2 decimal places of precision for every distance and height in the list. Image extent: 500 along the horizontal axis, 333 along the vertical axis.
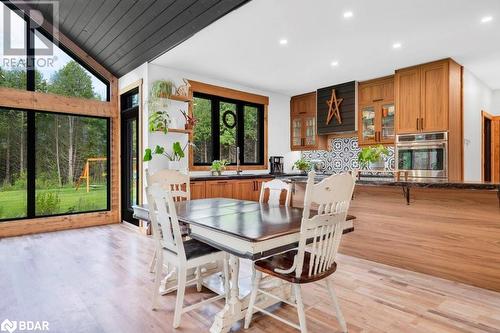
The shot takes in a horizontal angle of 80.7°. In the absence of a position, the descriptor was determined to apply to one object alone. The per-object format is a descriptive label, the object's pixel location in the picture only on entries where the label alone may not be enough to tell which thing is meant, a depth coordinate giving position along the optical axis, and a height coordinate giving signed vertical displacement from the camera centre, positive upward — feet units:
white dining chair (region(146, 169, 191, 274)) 10.72 -0.49
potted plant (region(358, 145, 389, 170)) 11.71 +0.47
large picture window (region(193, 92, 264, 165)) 17.97 +2.39
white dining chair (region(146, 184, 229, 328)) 6.67 -2.07
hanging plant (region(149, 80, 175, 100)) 14.74 +3.90
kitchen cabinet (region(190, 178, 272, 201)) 15.31 -1.27
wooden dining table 5.48 -1.29
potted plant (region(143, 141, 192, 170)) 14.53 +0.66
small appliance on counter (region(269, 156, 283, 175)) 21.08 +0.15
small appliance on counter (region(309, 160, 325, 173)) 21.73 +0.07
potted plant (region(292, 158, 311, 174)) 22.00 +0.04
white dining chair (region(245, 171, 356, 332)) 5.57 -1.46
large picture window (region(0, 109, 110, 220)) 15.05 +0.17
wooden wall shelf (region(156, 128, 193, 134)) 15.12 +1.90
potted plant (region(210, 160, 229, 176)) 17.31 -0.04
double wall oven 14.80 +0.57
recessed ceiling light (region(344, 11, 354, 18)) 10.32 +5.39
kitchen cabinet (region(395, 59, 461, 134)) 14.58 +3.60
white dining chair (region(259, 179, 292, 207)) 9.15 -0.77
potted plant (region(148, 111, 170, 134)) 14.56 +2.24
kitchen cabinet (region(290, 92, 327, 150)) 21.09 +3.10
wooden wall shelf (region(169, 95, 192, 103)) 15.31 +3.65
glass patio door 16.87 +0.79
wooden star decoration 19.37 +3.90
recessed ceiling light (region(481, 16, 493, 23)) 10.55 +5.32
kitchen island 8.85 -2.12
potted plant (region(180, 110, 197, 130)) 16.09 +2.50
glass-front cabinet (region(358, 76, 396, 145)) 17.22 +3.28
